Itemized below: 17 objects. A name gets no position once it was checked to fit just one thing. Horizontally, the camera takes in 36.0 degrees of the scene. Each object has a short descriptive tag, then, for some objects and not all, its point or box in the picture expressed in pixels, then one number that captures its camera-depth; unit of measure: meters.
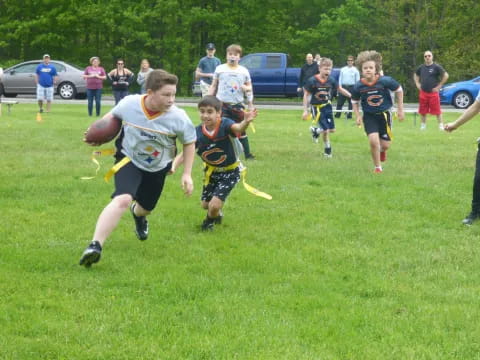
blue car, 28.30
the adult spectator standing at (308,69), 24.27
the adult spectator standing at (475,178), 8.09
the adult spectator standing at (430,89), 20.41
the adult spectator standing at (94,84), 22.67
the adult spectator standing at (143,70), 22.30
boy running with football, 6.20
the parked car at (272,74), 30.28
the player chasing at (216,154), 7.69
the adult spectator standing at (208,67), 18.09
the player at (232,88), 12.38
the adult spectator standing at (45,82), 23.24
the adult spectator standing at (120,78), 22.69
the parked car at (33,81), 30.39
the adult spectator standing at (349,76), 24.14
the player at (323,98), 14.02
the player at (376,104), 11.62
